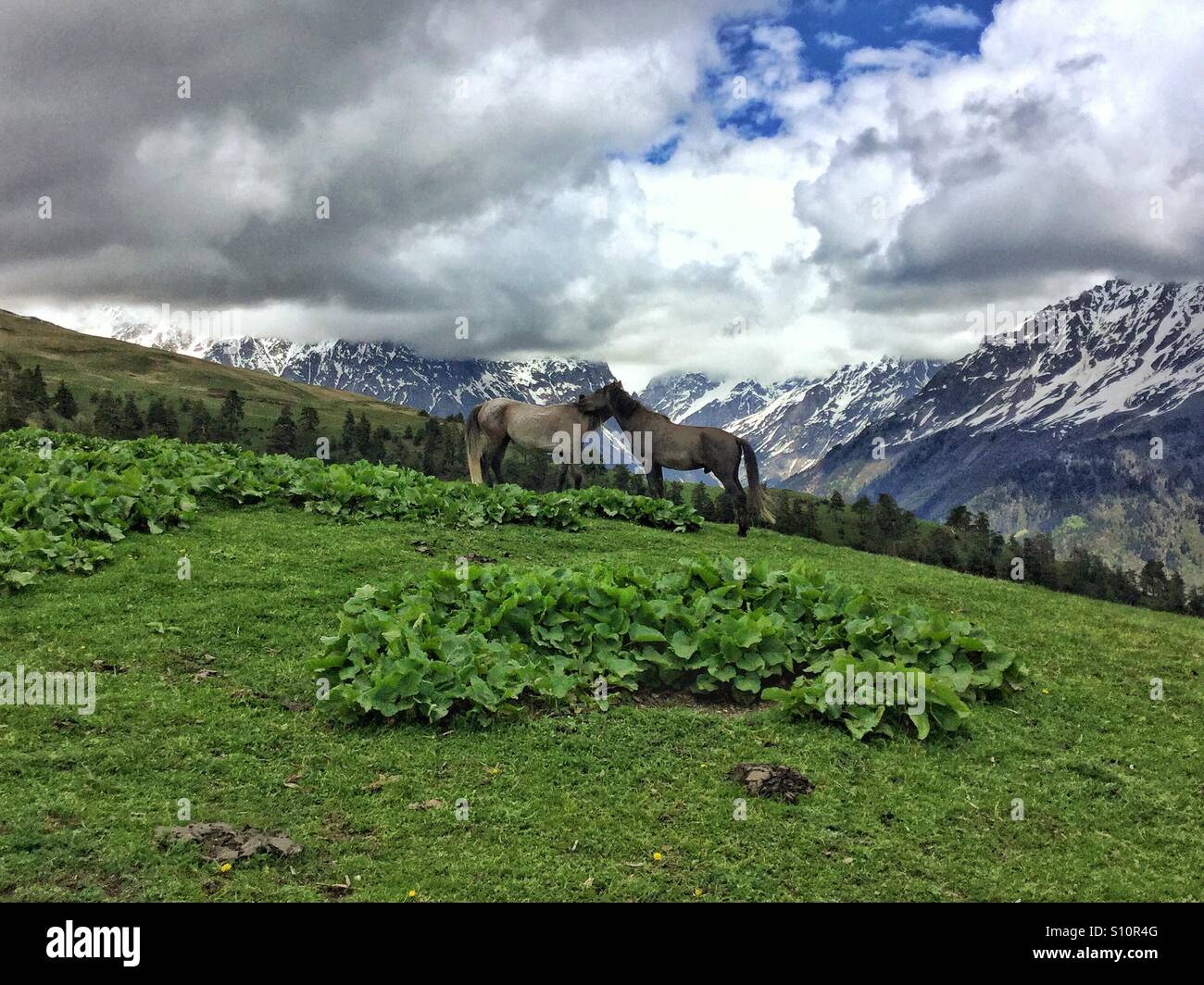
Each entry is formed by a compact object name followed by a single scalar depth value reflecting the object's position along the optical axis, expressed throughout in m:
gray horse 26.39
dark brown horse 24.81
